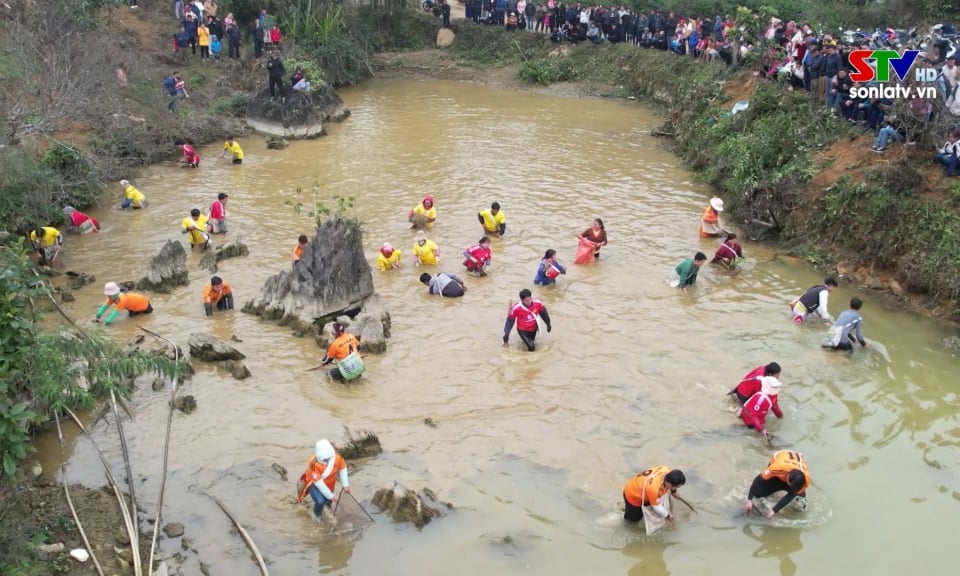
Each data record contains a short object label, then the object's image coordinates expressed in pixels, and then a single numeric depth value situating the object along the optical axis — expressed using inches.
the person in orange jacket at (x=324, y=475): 360.5
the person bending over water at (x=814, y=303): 543.8
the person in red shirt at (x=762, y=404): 431.2
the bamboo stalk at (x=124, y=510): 312.2
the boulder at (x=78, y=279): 629.9
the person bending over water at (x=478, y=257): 645.3
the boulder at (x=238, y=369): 492.7
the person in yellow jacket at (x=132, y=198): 790.5
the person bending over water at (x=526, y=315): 515.2
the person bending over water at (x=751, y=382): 434.9
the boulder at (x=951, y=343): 519.8
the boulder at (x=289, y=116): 1067.9
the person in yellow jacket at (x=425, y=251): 660.1
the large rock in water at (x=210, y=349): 505.0
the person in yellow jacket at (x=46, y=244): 661.3
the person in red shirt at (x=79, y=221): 733.3
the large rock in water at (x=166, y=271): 621.0
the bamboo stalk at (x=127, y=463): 359.8
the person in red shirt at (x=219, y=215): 732.0
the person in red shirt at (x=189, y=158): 936.9
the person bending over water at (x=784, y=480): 356.2
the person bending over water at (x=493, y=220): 714.8
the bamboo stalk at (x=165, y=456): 331.7
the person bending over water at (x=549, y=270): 620.1
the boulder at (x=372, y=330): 525.7
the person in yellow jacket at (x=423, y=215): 733.9
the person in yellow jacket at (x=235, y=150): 943.0
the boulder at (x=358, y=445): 413.4
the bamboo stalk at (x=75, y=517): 316.6
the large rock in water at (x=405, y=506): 369.4
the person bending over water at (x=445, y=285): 609.9
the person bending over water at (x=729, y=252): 635.5
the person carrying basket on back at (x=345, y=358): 482.0
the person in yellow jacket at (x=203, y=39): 1209.4
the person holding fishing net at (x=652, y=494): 353.7
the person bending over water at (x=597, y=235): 665.0
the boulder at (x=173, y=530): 361.4
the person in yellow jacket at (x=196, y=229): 692.7
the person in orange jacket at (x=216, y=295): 575.5
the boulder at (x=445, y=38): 1579.7
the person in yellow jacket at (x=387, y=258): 659.4
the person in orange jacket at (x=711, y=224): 708.0
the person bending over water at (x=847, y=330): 512.7
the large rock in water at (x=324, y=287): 566.6
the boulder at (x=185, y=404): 457.1
